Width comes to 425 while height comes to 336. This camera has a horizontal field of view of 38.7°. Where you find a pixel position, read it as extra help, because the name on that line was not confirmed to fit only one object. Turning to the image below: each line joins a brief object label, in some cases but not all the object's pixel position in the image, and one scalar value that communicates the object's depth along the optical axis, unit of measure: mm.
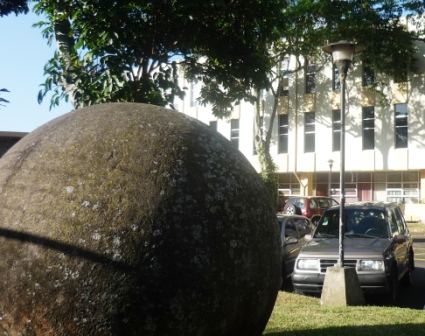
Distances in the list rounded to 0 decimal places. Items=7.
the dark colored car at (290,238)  12016
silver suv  10000
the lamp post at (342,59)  10031
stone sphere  3613
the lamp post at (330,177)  33375
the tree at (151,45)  10578
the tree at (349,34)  29234
